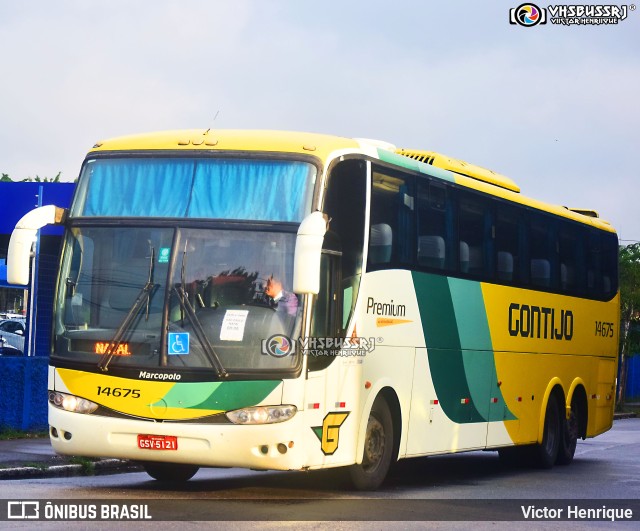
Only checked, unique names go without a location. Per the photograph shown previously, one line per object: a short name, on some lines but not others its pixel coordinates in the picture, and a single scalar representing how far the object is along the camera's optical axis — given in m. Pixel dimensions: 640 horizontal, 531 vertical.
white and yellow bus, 12.15
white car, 40.29
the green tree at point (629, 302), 47.69
